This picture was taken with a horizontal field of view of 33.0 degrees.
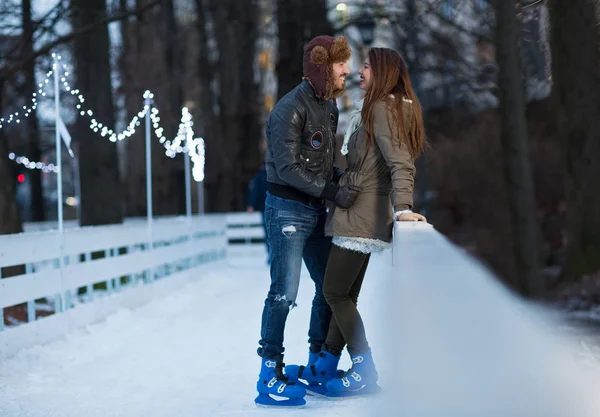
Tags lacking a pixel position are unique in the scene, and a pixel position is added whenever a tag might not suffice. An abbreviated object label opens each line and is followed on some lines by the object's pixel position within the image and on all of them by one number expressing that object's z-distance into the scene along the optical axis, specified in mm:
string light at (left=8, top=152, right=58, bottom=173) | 12808
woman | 5211
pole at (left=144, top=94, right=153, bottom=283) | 12164
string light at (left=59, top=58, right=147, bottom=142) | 9743
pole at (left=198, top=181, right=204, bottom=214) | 18747
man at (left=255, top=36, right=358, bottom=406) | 5426
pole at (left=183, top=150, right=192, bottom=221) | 15685
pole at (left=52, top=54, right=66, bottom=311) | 9250
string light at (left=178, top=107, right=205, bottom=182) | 14406
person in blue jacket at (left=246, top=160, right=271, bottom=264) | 15758
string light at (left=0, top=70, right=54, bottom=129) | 9200
